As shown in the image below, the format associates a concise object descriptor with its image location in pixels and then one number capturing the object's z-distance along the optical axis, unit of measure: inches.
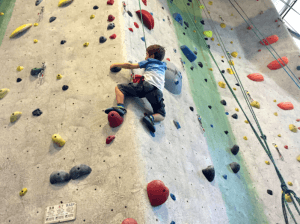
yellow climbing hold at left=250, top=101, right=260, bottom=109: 179.5
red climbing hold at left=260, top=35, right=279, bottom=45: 227.5
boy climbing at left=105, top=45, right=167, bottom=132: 92.8
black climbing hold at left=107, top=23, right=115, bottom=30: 126.3
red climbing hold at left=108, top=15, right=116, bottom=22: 129.0
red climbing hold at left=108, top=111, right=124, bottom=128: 87.8
